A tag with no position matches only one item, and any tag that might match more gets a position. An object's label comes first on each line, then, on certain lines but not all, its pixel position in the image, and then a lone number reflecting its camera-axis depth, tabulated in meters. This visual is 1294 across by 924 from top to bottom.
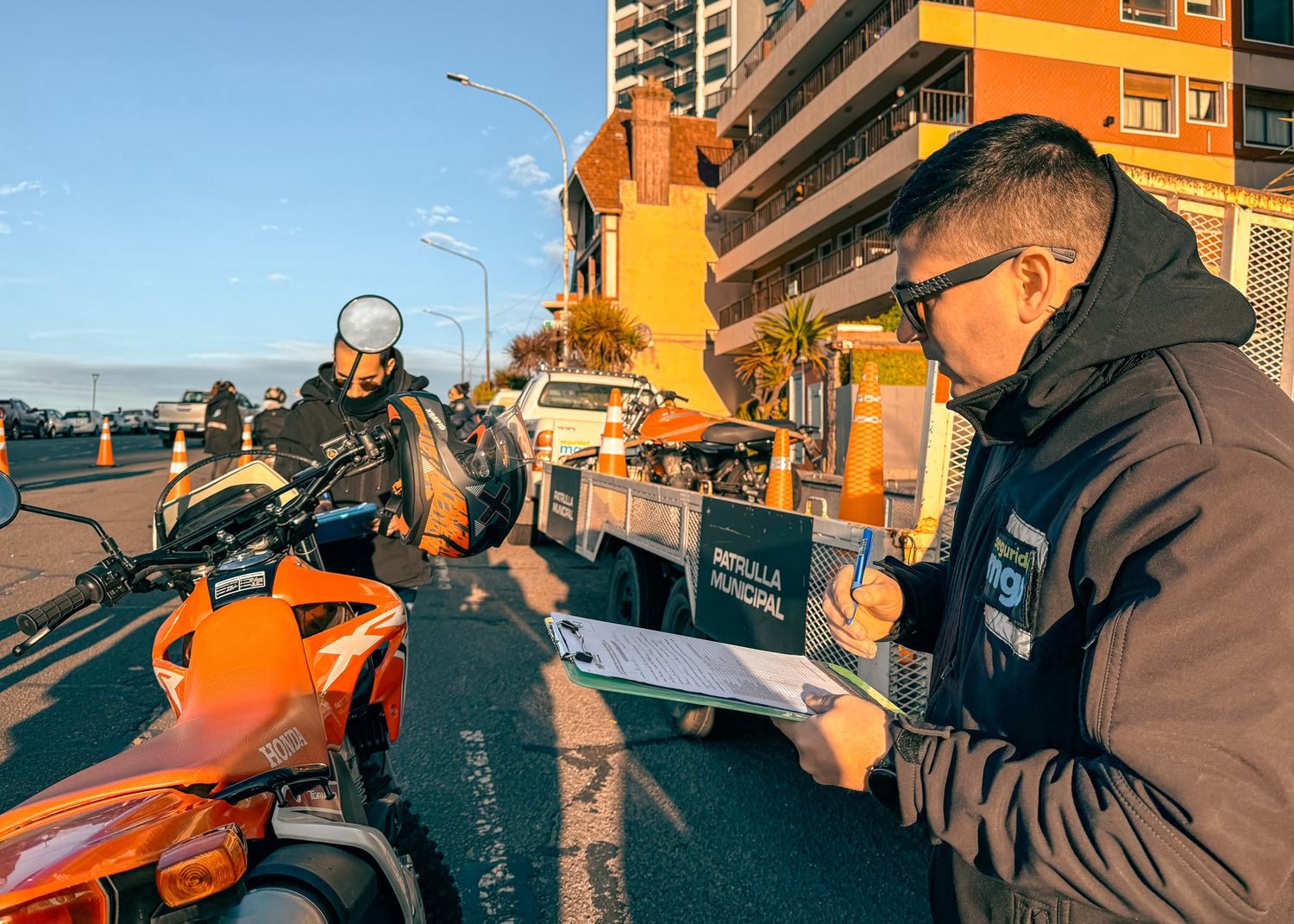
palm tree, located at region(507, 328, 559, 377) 40.56
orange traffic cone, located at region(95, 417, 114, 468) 21.14
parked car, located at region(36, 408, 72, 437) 42.66
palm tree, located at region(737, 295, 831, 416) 22.03
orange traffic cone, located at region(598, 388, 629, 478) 8.12
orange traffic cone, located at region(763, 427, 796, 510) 6.24
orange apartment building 21.33
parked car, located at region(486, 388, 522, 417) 14.17
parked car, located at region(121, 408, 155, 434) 54.25
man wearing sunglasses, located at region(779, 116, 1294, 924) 0.93
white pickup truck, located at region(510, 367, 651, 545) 10.25
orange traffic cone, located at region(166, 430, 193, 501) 7.83
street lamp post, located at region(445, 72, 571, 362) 24.38
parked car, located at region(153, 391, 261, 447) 35.03
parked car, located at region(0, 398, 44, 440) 36.97
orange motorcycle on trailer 7.66
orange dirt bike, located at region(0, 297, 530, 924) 1.30
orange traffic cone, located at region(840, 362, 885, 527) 4.49
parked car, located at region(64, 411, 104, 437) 46.53
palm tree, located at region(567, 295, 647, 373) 31.45
